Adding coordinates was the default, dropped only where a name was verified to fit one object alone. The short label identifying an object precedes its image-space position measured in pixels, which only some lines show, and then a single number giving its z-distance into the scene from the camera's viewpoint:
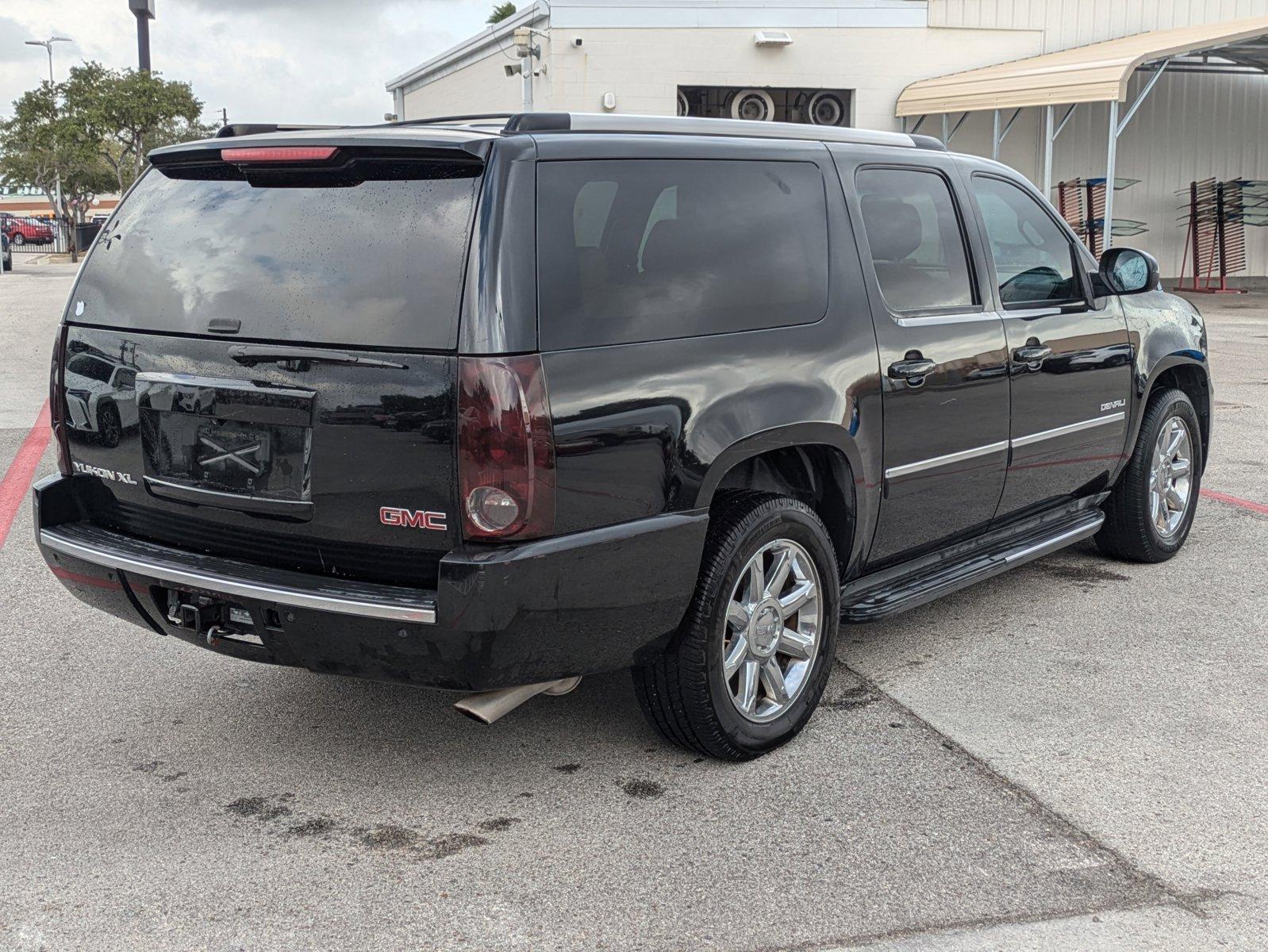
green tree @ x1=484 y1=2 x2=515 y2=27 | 75.25
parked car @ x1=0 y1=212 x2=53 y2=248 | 51.53
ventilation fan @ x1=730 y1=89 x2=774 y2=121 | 25.16
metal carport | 20.23
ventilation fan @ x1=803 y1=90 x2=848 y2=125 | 25.78
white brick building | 23.81
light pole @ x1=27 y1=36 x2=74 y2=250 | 50.38
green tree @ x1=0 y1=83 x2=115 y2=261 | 42.25
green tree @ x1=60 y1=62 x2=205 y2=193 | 40.53
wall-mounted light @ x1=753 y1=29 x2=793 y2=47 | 23.94
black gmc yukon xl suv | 3.26
